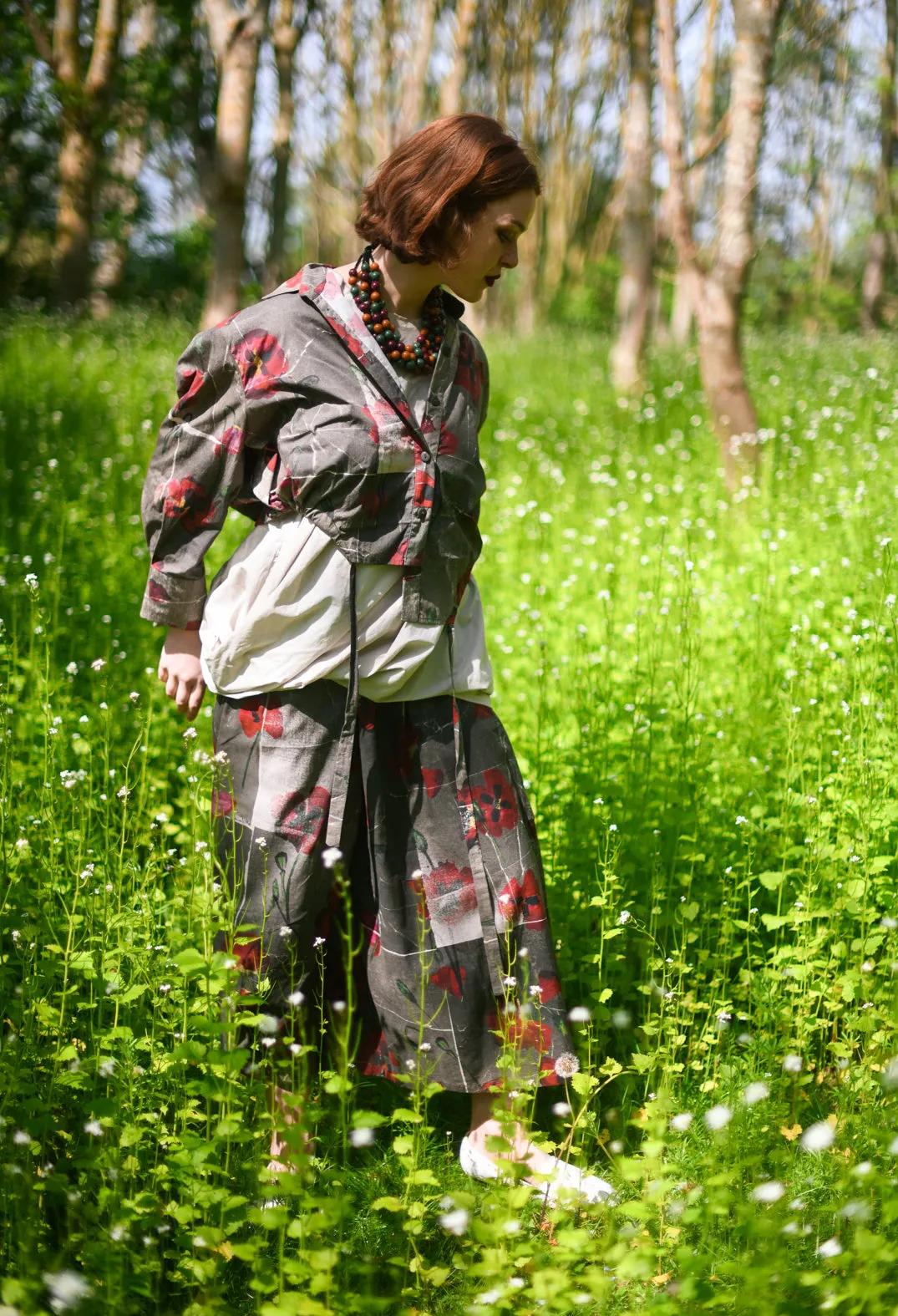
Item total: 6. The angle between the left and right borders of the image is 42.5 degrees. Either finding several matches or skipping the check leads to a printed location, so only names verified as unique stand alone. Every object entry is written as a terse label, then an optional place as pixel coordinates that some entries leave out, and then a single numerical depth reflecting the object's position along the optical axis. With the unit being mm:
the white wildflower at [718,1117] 1716
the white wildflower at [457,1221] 1664
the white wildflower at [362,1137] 1747
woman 2334
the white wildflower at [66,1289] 1490
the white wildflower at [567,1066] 2469
